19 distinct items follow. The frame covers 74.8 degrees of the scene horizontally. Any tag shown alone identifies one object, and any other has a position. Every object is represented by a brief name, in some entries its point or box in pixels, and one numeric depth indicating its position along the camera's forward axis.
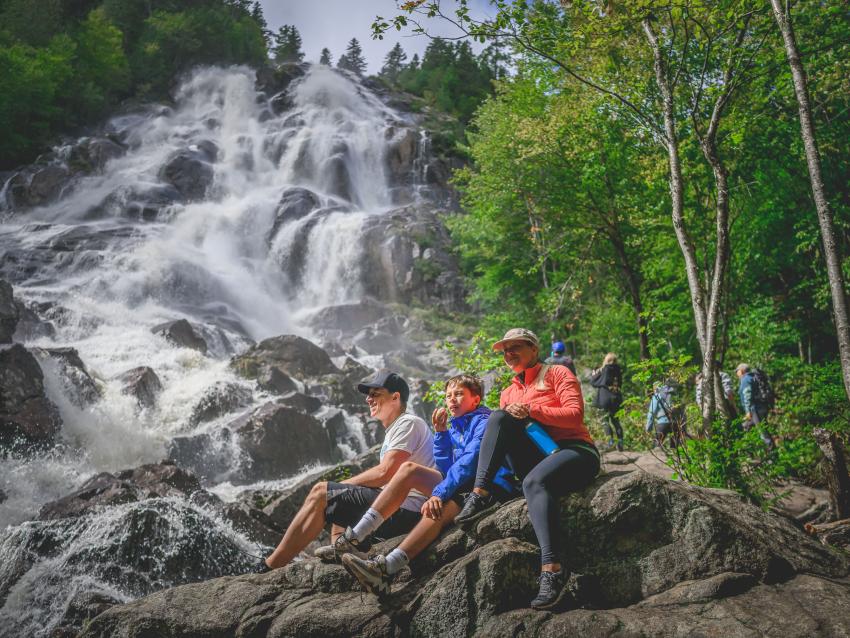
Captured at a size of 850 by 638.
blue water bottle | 3.73
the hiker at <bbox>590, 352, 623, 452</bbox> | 9.51
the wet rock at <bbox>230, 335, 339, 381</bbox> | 17.16
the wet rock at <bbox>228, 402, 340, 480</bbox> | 12.82
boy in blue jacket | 3.42
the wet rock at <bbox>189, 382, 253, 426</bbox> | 14.27
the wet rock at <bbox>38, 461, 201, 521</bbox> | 8.52
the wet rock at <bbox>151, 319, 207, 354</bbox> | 18.06
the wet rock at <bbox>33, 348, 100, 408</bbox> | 13.34
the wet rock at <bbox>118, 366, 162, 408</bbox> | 14.12
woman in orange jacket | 3.46
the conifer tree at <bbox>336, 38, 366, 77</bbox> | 71.94
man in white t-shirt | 4.06
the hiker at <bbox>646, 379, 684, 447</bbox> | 8.69
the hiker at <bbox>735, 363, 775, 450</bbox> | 8.78
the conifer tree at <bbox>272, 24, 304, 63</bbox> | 59.50
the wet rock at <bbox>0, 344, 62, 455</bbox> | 11.13
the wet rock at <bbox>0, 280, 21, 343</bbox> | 13.73
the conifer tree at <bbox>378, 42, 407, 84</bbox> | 74.75
